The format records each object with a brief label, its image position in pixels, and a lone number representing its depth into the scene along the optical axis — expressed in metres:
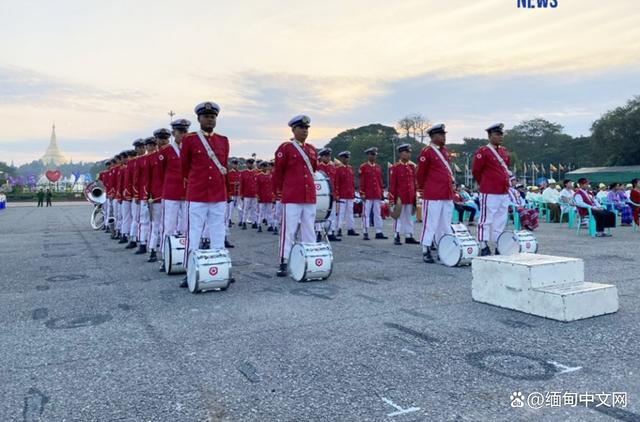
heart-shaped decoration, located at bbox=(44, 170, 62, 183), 78.55
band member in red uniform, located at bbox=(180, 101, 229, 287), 7.29
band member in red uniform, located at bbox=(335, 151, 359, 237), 14.77
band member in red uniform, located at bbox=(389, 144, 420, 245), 12.16
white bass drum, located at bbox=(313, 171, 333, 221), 11.85
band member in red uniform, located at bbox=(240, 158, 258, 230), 19.45
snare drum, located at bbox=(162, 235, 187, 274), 8.11
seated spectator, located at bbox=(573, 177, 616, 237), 14.27
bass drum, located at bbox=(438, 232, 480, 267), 8.45
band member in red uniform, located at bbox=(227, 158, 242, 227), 19.78
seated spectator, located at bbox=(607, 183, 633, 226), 18.75
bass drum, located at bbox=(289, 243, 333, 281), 7.29
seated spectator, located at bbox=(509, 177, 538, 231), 15.84
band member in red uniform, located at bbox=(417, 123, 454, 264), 9.32
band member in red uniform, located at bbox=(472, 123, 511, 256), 9.25
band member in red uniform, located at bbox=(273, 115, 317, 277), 7.99
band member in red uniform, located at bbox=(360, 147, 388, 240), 14.48
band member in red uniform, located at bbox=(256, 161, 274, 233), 18.09
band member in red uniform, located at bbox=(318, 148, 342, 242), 14.30
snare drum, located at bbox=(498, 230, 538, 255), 8.89
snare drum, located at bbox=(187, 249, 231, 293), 6.62
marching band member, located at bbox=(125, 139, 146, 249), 11.68
